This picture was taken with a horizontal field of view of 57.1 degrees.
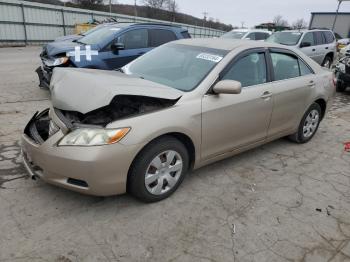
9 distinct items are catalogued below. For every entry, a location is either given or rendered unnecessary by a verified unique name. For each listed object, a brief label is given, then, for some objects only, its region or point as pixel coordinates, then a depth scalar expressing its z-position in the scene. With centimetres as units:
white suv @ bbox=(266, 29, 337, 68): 1184
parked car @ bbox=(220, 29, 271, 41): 1394
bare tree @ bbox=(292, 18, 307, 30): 6796
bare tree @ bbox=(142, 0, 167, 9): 6444
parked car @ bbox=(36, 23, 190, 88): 680
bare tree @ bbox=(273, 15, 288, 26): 6967
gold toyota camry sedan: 283
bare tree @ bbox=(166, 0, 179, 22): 6341
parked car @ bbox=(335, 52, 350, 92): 908
